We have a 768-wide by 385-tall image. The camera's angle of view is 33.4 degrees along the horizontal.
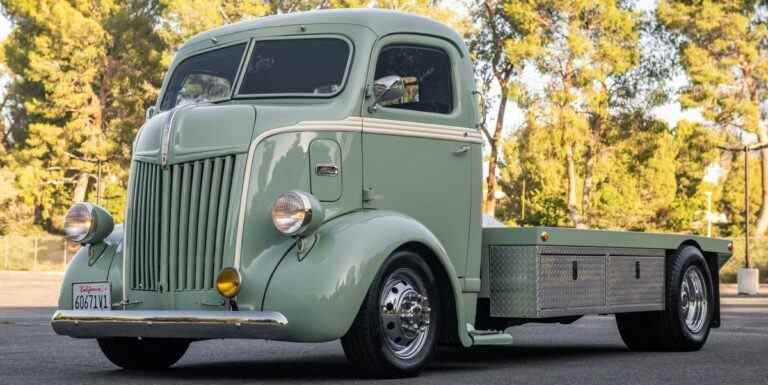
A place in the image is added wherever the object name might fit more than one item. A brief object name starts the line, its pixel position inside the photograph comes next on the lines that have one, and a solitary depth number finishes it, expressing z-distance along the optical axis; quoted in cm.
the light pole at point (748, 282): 3762
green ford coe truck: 825
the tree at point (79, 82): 6419
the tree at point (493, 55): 5366
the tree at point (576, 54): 5012
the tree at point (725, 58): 5062
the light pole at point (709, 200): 8031
